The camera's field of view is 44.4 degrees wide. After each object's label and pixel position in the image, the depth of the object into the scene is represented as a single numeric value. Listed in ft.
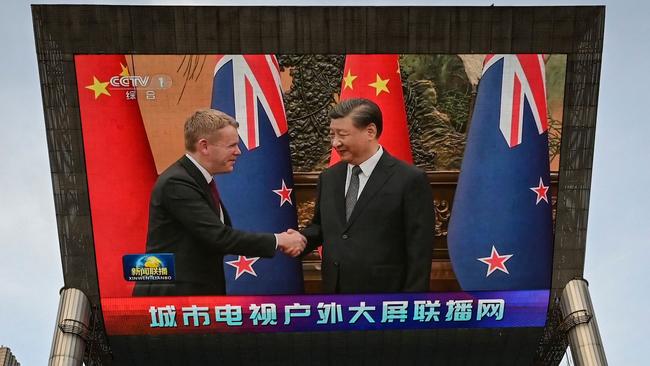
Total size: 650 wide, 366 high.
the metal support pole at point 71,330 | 87.86
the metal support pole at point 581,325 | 90.43
